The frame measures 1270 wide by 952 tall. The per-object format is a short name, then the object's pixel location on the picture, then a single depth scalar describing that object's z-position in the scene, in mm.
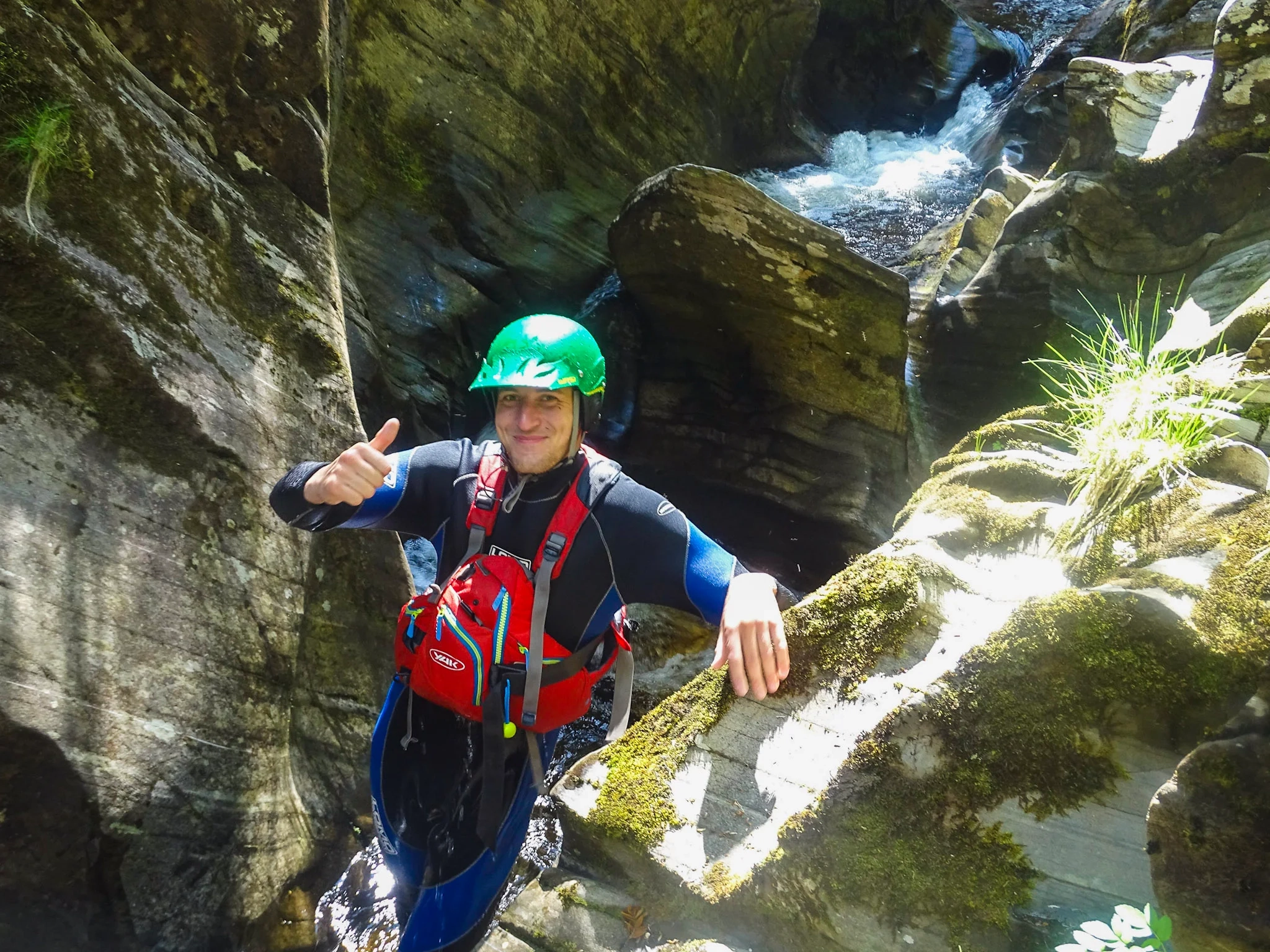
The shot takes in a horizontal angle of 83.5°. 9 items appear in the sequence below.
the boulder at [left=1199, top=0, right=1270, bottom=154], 6770
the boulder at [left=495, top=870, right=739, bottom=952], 2477
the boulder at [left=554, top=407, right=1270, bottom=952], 2186
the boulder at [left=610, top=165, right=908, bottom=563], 8023
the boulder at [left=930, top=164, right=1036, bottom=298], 9719
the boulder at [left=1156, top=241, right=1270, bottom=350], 4051
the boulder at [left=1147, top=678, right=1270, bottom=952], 1721
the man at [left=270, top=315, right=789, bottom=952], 2857
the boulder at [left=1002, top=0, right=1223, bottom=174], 10422
